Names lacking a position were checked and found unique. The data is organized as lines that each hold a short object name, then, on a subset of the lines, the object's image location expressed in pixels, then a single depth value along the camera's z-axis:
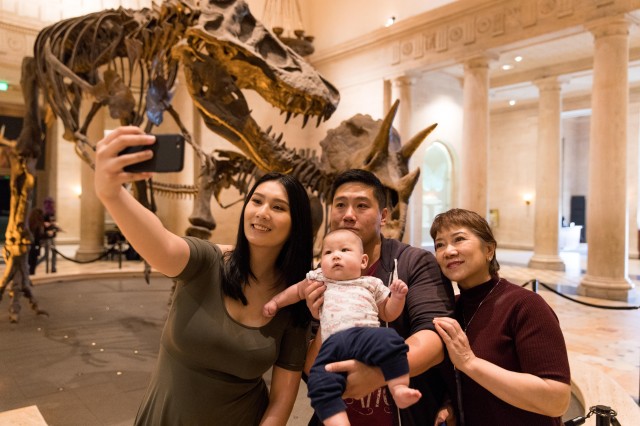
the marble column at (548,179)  12.07
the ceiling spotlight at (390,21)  11.50
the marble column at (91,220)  11.24
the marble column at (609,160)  8.02
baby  1.19
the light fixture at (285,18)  12.72
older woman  1.31
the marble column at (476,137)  10.18
